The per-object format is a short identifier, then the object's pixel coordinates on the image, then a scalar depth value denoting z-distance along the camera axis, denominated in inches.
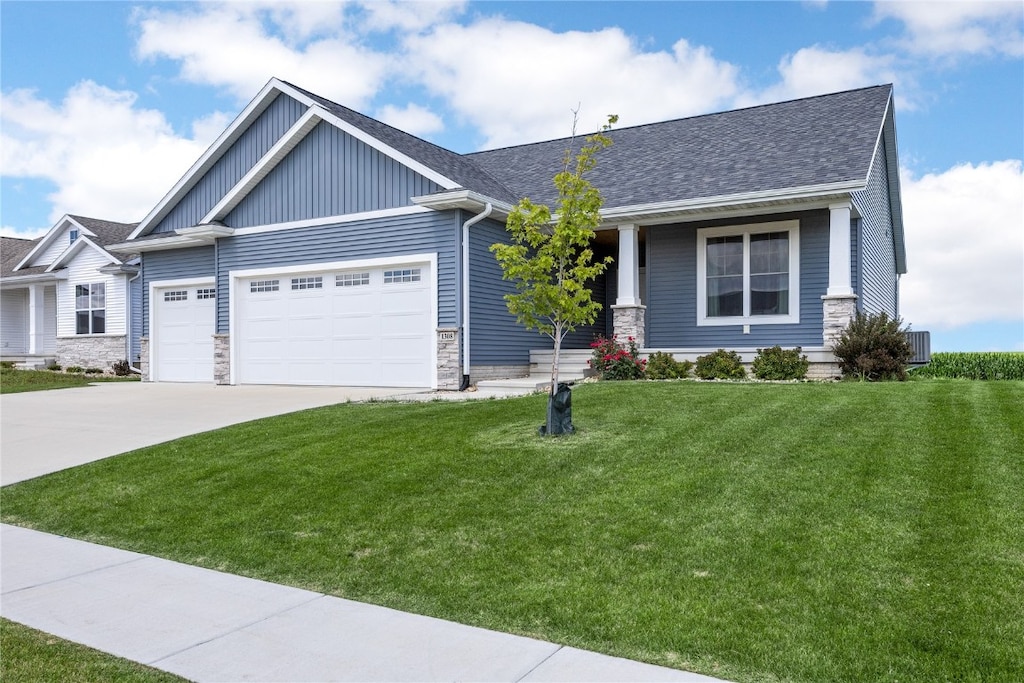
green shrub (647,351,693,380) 575.2
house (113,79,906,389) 578.2
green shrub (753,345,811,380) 541.6
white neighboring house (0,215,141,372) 1040.2
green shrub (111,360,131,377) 997.2
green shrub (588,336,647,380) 575.2
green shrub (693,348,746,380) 562.9
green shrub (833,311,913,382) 506.3
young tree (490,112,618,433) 324.2
